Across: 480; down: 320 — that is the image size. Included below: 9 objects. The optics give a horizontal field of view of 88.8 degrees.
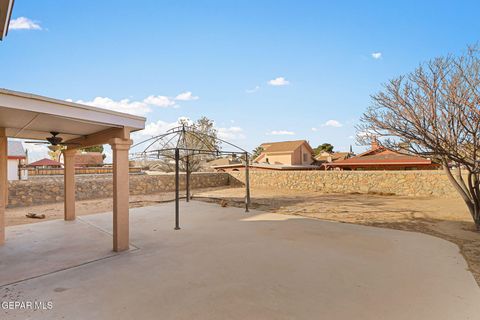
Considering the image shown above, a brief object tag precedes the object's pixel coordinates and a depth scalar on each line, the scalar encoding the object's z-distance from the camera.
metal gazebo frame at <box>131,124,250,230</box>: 8.96
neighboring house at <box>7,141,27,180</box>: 19.56
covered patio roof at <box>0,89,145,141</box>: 3.71
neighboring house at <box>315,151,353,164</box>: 36.84
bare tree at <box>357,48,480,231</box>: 5.92
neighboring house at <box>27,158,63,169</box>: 29.86
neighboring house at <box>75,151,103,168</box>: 35.88
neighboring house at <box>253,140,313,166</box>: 32.38
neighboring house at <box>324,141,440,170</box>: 18.64
